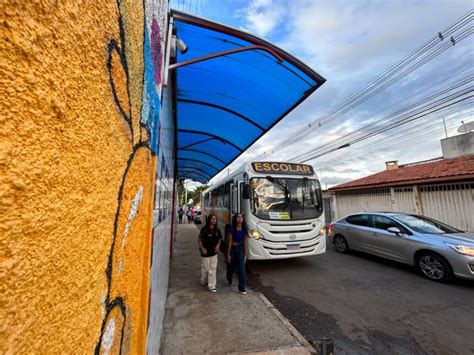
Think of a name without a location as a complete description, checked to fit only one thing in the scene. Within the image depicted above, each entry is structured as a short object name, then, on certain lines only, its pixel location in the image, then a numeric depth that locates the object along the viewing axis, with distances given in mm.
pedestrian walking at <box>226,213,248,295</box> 4398
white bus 5469
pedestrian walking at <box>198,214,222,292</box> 4367
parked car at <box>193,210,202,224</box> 22017
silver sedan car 4645
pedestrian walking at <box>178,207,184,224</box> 21516
